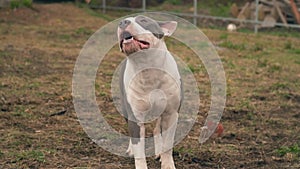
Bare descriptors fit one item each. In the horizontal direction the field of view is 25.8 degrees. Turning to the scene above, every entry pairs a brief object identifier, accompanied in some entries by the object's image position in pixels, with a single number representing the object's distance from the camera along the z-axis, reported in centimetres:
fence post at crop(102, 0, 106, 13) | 1723
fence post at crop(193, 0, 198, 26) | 1473
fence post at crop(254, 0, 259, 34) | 1381
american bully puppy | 457
